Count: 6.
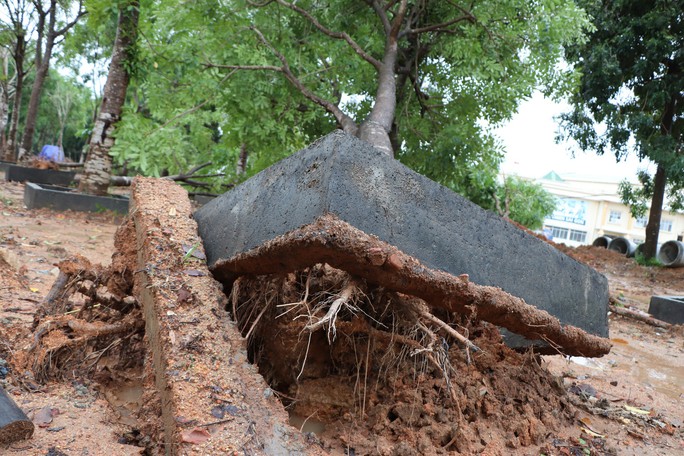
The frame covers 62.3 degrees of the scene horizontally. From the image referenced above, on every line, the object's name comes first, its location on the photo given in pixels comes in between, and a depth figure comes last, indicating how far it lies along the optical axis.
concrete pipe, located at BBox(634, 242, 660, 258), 16.80
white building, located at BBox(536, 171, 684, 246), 45.12
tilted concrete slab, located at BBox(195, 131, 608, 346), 2.13
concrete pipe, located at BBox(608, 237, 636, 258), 18.95
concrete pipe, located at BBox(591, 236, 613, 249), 21.45
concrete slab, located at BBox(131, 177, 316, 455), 1.83
